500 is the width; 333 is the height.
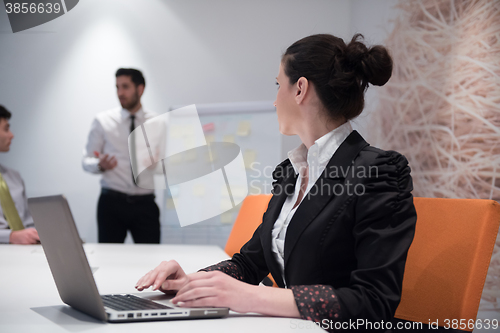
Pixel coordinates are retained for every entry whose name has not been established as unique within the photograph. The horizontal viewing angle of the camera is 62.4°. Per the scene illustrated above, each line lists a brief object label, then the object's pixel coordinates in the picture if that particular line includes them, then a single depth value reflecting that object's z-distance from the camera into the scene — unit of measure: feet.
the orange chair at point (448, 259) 2.99
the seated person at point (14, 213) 6.77
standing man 10.94
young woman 2.47
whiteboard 12.57
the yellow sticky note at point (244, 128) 12.73
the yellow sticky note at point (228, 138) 12.71
